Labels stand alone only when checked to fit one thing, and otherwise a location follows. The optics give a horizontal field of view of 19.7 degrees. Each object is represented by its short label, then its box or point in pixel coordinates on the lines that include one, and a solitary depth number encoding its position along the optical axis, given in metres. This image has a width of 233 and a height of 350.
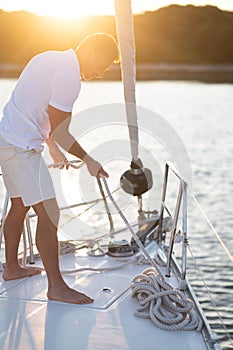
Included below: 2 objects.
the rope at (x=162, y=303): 3.48
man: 3.51
